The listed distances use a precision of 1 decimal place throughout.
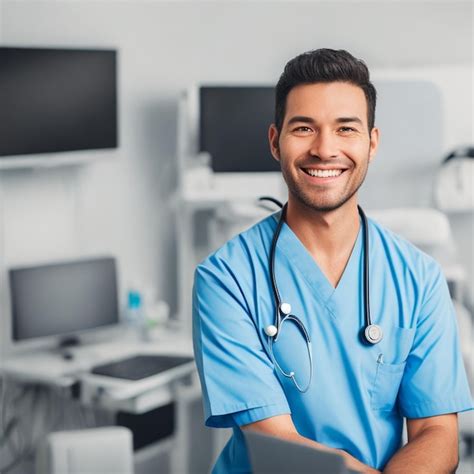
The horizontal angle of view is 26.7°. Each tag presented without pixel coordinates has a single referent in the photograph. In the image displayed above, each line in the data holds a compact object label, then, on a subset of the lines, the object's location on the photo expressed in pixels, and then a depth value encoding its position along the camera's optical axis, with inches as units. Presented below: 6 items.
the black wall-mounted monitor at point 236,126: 126.6
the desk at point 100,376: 107.9
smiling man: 59.1
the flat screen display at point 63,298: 113.5
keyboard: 109.7
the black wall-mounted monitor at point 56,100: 110.5
